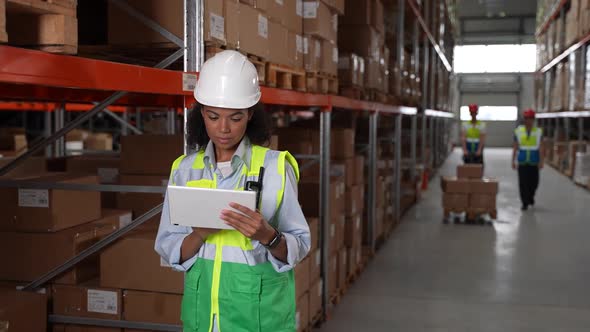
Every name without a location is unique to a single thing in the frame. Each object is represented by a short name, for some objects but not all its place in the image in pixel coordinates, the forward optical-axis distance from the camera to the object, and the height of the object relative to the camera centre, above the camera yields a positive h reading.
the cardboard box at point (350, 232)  6.63 -0.99
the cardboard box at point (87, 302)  3.50 -0.92
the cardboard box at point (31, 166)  4.69 -0.24
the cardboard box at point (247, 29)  3.58 +0.66
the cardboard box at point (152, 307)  3.44 -0.93
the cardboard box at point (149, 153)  4.05 -0.11
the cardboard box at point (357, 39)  7.67 +1.21
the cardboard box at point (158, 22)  3.33 +0.62
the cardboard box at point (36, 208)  3.43 -0.40
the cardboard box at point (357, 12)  7.56 +1.51
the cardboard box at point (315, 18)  5.08 +0.97
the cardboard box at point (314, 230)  4.95 -0.74
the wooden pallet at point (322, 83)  5.21 +0.48
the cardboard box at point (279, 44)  4.29 +0.66
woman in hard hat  2.31 -0.36
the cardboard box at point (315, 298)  4.97 -1.30
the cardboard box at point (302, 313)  4.57 -1.30
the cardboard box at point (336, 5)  5.51 +1.19
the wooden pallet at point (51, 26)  2.16 +0.38
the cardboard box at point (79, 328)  3.52 -1.07
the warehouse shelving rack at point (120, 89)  2.10 +0.24
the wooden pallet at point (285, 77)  4.29 +0.44
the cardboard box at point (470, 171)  10.39 -0.53
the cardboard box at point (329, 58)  5.52 +0.71
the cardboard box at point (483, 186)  9.94 -0.74
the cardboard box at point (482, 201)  10.05 -0.99
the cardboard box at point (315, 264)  4.99 -1.03
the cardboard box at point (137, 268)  3.44 -0.72
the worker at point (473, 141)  12.89 -0.04
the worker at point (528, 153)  10.94 -0.23
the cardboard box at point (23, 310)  2.99 -0.85
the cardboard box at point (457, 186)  10.04 -0.75
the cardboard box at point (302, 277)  4.52 -1.02
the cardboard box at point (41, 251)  3.48 -0.64
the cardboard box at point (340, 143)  6.46 -0.05
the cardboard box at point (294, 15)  4.64 +0.92
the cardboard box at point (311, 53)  5.08 +0.69
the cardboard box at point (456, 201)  10.10 -0.99
